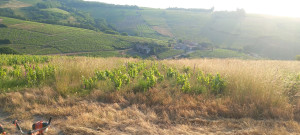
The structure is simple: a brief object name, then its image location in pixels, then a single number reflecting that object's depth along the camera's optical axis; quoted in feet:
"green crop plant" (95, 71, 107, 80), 17.63
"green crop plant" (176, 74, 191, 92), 14.85
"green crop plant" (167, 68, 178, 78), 20.86
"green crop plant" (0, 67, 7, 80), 16.00
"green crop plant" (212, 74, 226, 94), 15.29
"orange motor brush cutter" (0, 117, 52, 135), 8.04
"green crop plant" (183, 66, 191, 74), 25.00
